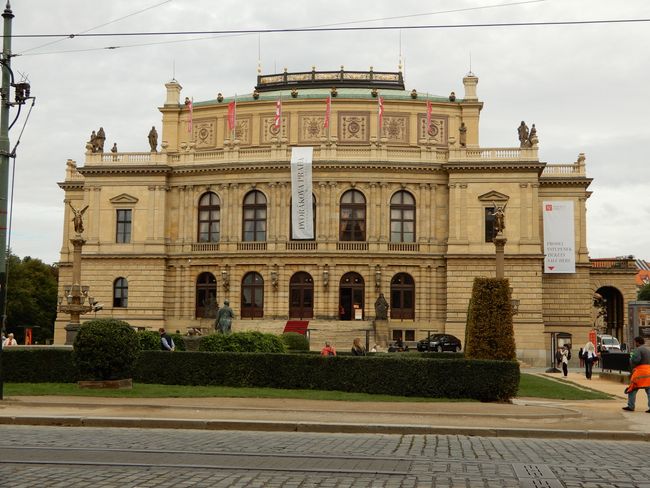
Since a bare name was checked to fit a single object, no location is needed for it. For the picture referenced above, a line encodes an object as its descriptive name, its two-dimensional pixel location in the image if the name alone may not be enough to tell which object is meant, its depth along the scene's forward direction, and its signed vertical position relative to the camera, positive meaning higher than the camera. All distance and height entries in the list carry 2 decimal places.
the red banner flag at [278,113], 65.94 +15.55
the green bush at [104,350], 25.17 -1.22
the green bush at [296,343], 46.47 -1.74
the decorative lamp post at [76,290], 43.75 +0.98
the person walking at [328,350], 32.59 -1.49
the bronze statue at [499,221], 44.71 +4.89
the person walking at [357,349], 33.25 -1.49
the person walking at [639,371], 23.08 -1.52
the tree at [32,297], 84.75 +1.12
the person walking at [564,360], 44.03 -2.41
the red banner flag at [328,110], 65.90 +15.79
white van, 68.62 -2.36
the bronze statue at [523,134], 65.81 +14.06
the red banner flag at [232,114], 67.00 +15.56
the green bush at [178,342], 36.55 -1.40
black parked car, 54.53 -2.00
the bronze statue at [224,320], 37.25 -0.42
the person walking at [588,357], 42.45 -2.14
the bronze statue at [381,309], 62.19 +0.25
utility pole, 22.42 +4.52
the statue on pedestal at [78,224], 46.31 +4.64
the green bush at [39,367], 27.77 -1.92
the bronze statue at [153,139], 69.93 +14.16
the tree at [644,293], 122.81 +3.26
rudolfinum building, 63.69 +6.47
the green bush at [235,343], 29.36 -1.12
